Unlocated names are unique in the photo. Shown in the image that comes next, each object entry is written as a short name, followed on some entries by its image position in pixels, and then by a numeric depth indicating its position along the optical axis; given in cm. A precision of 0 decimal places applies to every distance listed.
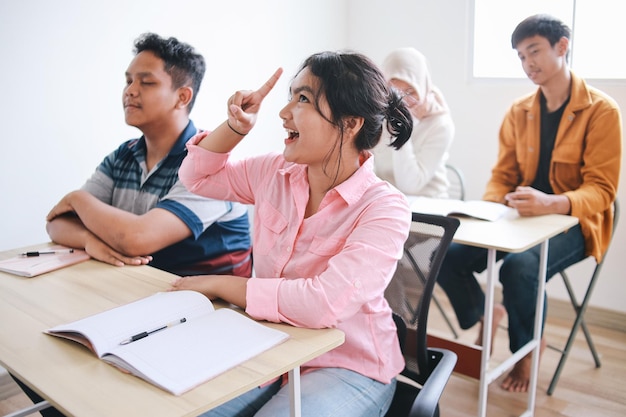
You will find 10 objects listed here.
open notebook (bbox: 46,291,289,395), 102
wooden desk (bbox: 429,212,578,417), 201
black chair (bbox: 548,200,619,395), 255
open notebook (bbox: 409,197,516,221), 228
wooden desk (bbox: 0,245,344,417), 94
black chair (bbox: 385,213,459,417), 150
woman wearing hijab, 275
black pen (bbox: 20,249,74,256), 178
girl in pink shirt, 124
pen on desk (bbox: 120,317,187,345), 113
